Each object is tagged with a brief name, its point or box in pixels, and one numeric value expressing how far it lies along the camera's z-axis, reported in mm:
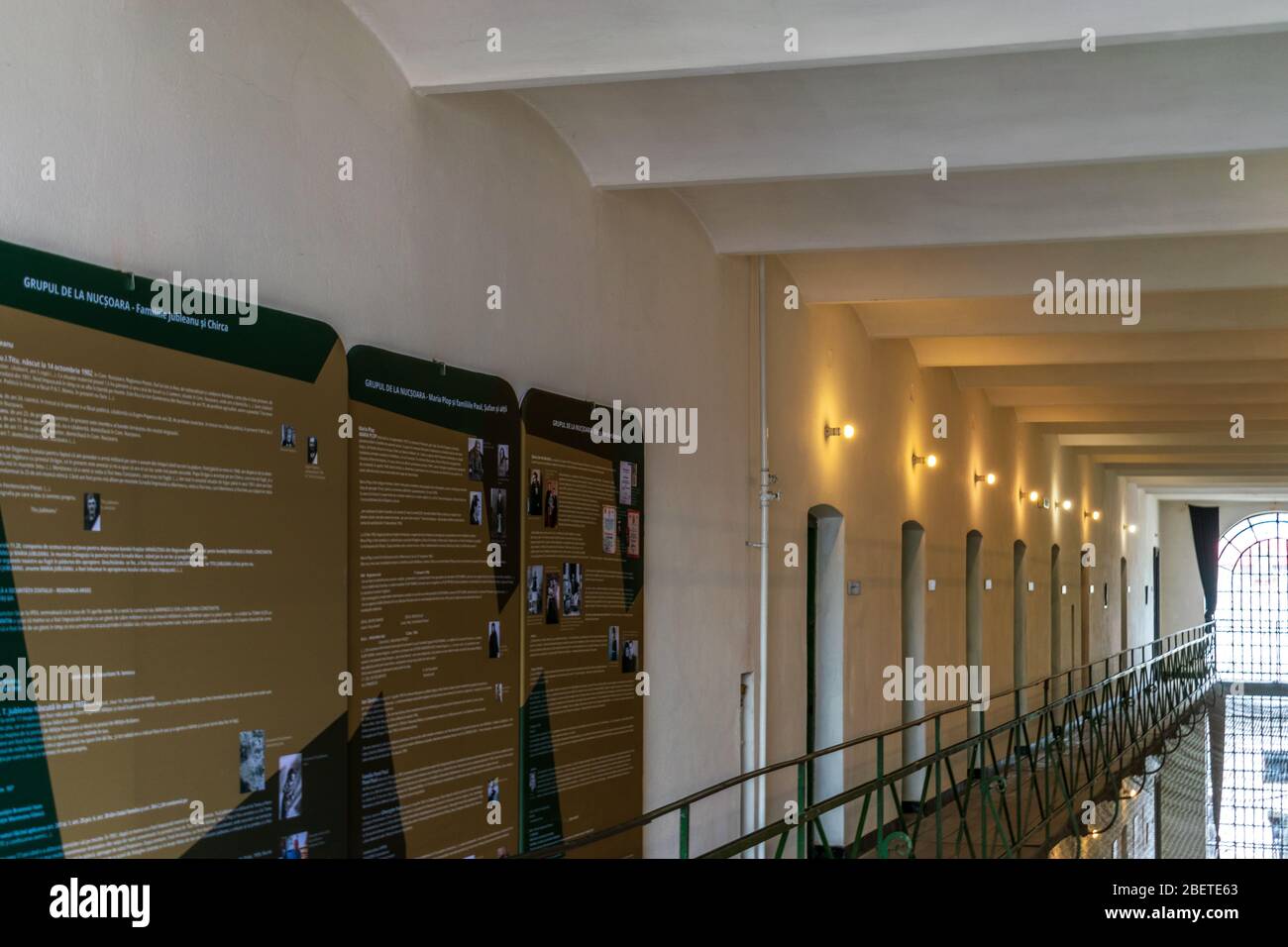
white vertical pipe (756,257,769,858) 6590
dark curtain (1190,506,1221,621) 30172
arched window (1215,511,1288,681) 30781
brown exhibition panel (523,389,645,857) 4430
